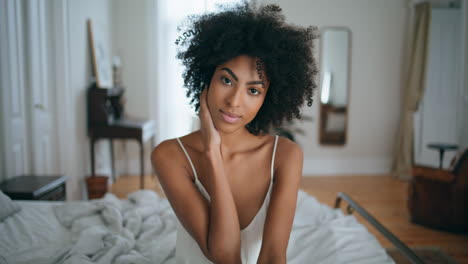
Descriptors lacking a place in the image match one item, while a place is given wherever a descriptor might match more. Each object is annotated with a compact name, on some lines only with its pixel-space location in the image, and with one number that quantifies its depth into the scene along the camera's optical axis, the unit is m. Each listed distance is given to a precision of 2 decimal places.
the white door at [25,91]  2.35
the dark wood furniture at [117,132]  3.98
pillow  1.68
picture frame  4.07
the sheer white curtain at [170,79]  5.13
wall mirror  5.24
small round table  4.04
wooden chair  3.01
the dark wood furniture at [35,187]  2.12
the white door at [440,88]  4.99
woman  1.06
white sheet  1.44
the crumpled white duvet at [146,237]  1.46
